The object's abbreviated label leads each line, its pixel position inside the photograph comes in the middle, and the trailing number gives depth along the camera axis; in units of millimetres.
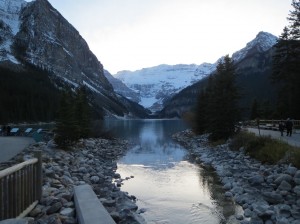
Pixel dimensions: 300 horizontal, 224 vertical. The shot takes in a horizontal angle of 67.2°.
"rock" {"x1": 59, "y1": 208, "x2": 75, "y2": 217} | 6483
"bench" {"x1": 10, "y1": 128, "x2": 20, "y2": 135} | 27137
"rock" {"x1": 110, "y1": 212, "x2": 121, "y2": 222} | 7050
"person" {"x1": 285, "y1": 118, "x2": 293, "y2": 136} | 20292
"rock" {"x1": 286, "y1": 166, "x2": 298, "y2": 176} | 10168
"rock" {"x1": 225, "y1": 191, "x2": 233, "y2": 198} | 10356
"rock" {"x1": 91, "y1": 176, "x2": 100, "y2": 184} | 11738
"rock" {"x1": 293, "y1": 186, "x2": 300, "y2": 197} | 8876
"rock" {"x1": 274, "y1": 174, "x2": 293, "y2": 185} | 9817
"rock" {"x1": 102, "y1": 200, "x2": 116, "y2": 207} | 8065
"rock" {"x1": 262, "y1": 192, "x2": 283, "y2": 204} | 8775
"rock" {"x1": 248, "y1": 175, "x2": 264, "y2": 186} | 10826
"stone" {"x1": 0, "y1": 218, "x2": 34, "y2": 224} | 4549
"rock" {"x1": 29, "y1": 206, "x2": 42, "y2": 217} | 6311
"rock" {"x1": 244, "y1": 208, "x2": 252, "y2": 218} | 8188
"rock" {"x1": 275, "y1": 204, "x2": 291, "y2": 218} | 7584
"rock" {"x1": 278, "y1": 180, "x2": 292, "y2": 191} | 9384
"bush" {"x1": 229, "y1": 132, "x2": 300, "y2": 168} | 11760
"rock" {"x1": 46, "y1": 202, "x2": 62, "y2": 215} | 6583
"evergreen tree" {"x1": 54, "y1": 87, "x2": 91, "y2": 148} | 17544
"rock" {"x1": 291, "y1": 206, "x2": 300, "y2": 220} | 7464
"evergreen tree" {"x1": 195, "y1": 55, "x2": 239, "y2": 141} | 24553
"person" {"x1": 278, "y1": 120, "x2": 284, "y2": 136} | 20707
